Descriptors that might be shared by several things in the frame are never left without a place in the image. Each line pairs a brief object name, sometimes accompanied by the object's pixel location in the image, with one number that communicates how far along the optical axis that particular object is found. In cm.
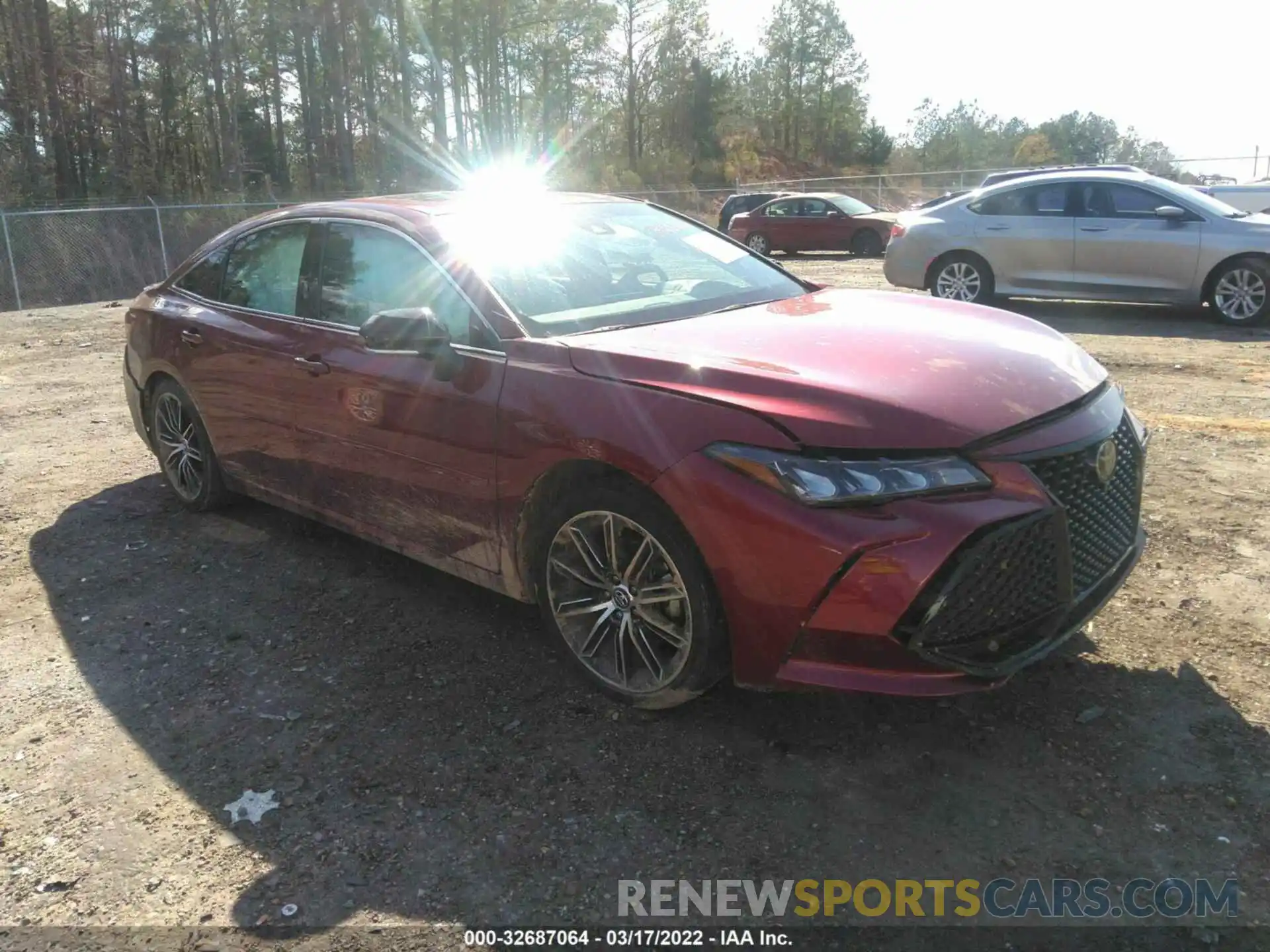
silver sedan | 1023
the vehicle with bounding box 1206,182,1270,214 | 1805
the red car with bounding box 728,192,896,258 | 2267
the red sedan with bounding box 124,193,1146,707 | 271
